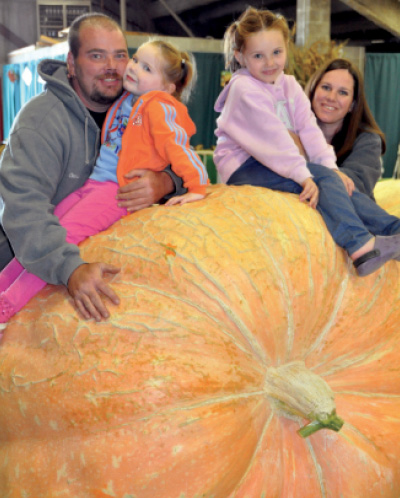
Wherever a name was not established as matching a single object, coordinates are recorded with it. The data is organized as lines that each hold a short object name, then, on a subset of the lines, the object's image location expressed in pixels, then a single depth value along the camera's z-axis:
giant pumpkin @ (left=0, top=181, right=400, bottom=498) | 1.07
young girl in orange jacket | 1.42
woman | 2.12
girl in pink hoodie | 1.51
